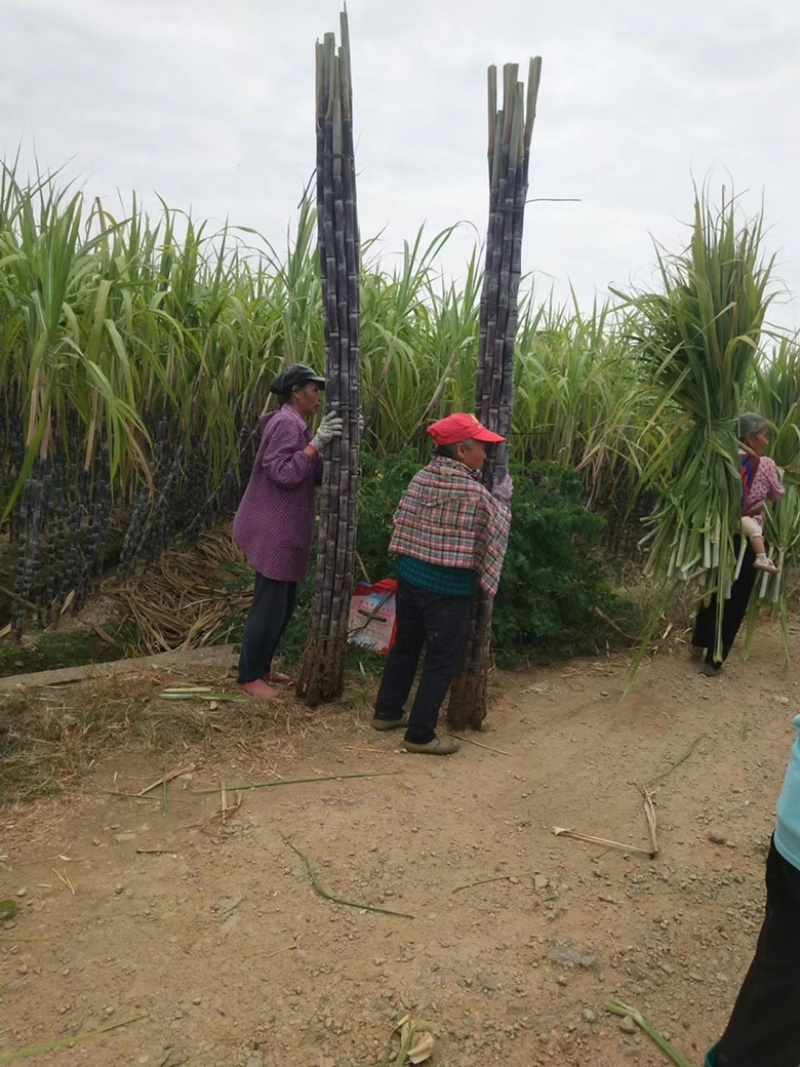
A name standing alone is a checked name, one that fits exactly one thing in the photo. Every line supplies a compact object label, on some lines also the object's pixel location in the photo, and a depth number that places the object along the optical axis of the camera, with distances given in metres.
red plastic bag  4.04
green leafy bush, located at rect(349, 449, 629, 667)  4.15
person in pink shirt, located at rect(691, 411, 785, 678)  4.04
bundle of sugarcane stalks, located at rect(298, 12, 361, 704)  3.17
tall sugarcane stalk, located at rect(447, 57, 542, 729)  3.12
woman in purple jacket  3.44
